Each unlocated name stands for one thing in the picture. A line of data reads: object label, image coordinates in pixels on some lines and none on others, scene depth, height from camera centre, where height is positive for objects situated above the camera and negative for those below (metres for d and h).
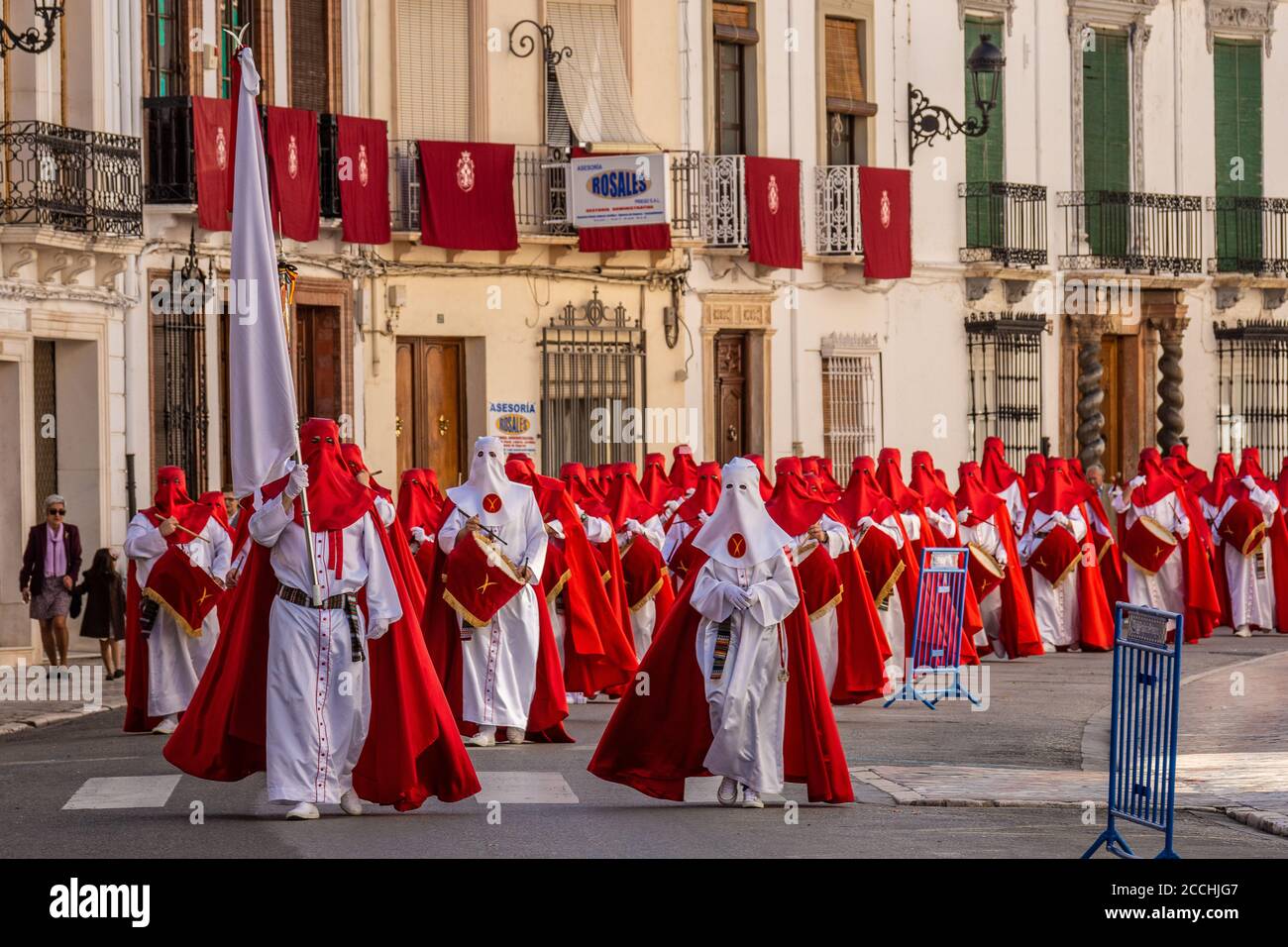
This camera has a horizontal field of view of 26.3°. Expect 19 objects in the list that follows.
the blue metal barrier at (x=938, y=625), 20.05 -1.04
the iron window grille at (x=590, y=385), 30.83 +1.21
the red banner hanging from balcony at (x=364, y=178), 28.47 +3.31
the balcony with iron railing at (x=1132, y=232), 37.06 +3.42
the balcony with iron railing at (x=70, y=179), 25.19 +3.01
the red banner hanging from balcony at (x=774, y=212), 32.25 +3.27
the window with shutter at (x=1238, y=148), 39.19 +4.76
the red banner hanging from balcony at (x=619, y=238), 30.44 +2.81
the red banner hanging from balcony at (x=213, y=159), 26.75 +3.32
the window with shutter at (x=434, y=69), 29.86 +4.64
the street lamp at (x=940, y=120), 34.59 +4.63
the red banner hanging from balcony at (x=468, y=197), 29.34 +3.20
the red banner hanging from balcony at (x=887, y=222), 33.81 +3.27
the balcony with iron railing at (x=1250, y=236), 39.00 +3.48
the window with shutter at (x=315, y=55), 28.80 +4.65
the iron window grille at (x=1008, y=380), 36.03 +1.37
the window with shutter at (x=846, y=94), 34.12 +4.88
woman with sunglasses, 23.08 -0.61
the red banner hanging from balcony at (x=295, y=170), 27.66 +3.31
